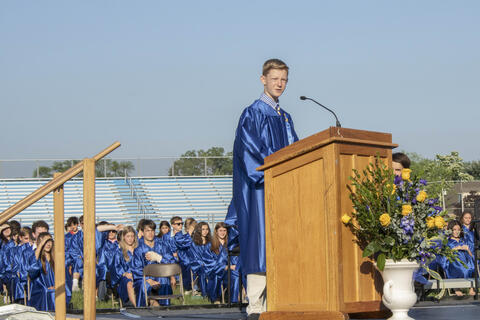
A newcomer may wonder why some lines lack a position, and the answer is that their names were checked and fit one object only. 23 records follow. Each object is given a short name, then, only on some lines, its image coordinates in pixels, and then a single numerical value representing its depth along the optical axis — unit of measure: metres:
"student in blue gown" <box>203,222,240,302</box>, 12.93
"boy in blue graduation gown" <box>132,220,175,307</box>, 12.28
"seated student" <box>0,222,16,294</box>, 13.32
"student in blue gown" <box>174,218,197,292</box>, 14.04
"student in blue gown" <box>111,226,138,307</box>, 12.28
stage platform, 7.09
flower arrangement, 4.75
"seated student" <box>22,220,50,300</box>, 12.55
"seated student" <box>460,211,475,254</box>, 13.20
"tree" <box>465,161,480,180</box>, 68.94
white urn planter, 4.76
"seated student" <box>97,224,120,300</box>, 12.91
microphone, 5.05
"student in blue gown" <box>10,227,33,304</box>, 12.60
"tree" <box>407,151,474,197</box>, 57.48
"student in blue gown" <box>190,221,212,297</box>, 13.48
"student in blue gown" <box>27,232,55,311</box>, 11.99
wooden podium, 4.65
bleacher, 30.75
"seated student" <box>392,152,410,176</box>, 7.12
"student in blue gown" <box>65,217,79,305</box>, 12.17
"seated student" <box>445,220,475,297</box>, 12.74
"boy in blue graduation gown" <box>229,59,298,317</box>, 5.79
